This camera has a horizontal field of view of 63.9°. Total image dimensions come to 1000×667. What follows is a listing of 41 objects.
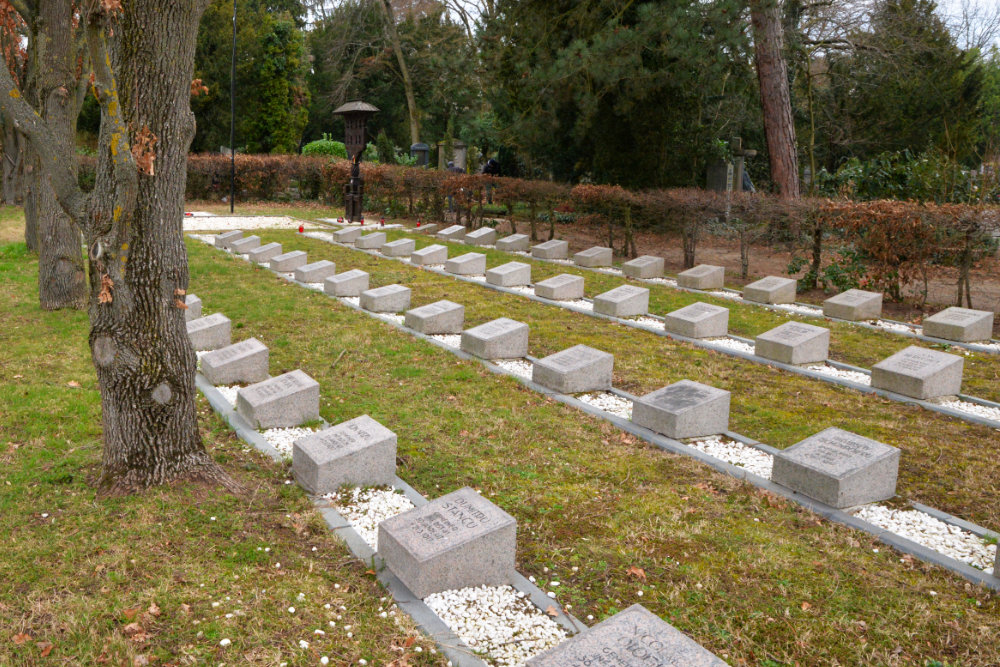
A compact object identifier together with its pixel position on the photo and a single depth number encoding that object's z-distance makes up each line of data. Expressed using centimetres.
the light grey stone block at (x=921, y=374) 684
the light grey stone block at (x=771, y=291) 1101
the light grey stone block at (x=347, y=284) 1077
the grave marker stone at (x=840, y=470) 472
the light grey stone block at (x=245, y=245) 1414
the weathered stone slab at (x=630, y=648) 275
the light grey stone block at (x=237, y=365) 679
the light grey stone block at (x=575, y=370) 680
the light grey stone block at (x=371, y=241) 1532
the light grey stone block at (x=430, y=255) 1360
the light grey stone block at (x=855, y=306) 1002
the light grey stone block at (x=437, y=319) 884
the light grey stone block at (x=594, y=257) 1383
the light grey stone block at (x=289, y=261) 1241
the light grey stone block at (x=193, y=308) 891
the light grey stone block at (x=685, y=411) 577
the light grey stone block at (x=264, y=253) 1328
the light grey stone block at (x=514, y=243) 1550
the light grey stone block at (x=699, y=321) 890
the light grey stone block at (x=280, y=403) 576
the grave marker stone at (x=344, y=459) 470
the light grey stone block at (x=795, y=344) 788
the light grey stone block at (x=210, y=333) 789
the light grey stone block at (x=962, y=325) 895
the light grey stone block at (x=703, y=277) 1212
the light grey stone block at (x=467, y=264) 1277
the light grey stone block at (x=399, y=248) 1447
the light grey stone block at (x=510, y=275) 1201
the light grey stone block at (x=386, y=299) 985
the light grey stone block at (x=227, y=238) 1494
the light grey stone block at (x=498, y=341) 782
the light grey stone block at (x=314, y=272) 1173
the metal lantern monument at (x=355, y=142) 1778
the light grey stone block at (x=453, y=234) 1684
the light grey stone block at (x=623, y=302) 999
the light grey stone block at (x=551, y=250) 1478
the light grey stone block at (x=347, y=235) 1603
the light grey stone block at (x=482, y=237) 1612
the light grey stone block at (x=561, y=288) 1108
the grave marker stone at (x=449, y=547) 365
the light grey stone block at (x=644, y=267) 1291
